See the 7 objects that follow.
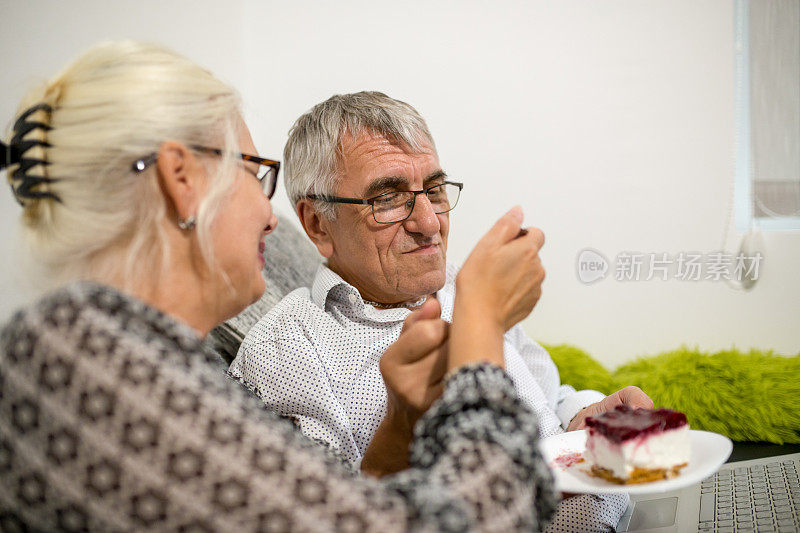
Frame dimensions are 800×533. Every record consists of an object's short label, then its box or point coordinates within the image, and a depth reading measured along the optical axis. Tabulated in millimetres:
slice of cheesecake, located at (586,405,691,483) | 1020
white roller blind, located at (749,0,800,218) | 2836
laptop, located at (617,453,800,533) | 1154
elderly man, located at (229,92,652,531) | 1440
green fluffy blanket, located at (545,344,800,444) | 1971
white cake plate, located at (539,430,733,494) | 868
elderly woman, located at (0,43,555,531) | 668
